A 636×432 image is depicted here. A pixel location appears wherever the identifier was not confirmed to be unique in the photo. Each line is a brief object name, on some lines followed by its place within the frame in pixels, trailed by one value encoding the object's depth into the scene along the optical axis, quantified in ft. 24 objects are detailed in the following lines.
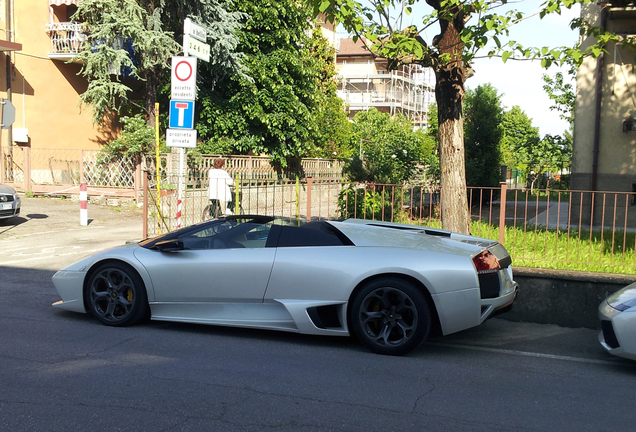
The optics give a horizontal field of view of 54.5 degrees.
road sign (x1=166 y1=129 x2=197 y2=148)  31.48
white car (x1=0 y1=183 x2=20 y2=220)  45.27
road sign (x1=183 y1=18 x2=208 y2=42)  31.81
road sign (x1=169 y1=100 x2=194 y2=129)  31.63
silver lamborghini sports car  17.52
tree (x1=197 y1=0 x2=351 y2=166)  71.92
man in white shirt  37.55
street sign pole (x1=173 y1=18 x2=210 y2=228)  31.45
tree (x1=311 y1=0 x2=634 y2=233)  25.55
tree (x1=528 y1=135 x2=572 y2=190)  94.02
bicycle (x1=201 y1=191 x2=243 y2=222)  38.78
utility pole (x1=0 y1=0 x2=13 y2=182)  71.41
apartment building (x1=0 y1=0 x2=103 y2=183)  68.33
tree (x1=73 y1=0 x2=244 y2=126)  66.95
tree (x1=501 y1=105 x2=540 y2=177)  98.99
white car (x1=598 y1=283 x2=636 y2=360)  16.87
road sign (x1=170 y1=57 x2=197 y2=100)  31.40
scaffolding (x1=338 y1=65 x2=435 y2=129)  192.44
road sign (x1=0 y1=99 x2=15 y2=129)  55.01
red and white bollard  48.80
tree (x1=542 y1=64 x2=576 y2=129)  117.08
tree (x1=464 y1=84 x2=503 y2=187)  73.72
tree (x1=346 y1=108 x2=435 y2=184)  39.52
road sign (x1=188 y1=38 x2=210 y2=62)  32.19
